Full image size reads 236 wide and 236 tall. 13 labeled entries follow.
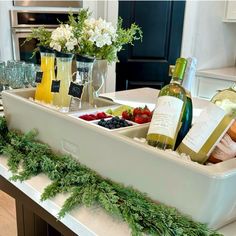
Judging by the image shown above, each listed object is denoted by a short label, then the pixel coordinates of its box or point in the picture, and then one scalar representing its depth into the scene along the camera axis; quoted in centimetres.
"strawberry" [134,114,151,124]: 99
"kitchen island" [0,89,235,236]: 71
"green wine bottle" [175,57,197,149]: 84
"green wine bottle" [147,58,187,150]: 79
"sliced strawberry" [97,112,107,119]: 102
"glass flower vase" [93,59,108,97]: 134
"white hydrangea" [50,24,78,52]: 120
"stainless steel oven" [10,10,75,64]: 254
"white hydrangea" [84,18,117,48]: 125
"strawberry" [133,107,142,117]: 103
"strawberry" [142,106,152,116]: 104
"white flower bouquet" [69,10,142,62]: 125
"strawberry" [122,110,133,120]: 105
